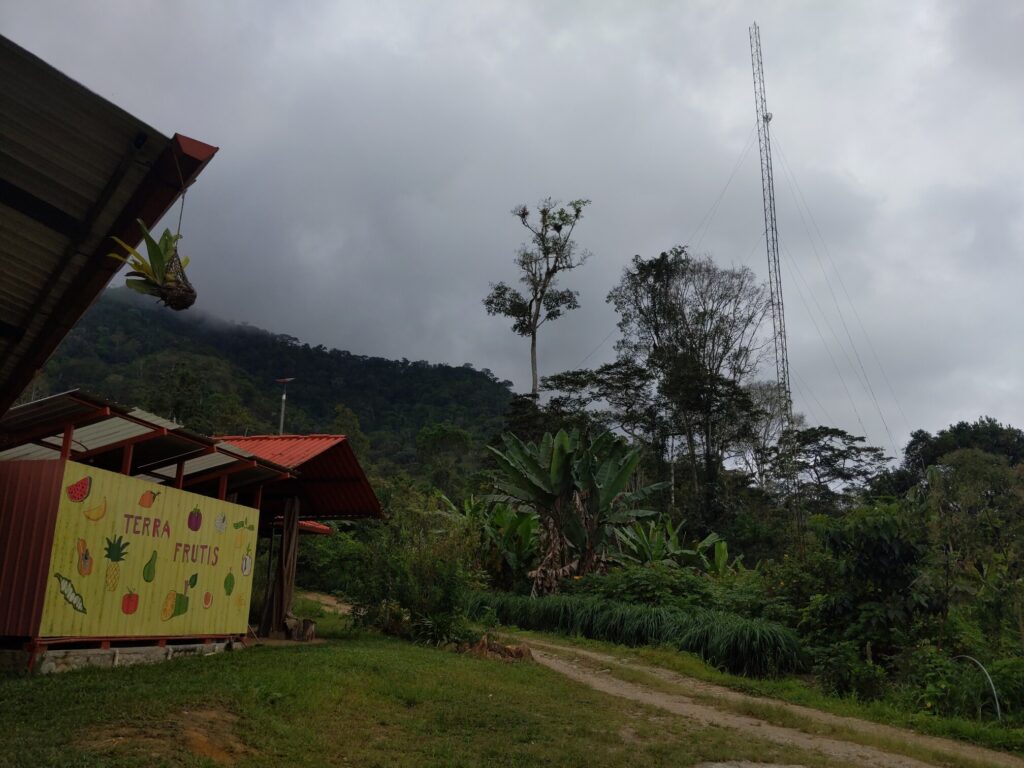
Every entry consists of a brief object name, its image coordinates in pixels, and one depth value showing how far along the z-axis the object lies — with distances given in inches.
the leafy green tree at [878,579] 379.2
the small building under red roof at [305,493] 484.1
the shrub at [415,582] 468.4
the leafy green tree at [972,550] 358.3
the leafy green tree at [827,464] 1406.3
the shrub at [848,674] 365.4
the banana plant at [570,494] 675.4
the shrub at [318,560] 880.1
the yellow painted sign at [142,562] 284.7
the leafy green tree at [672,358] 1193.4
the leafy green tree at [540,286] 1233.4
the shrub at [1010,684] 318.7
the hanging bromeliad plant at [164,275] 145.2
